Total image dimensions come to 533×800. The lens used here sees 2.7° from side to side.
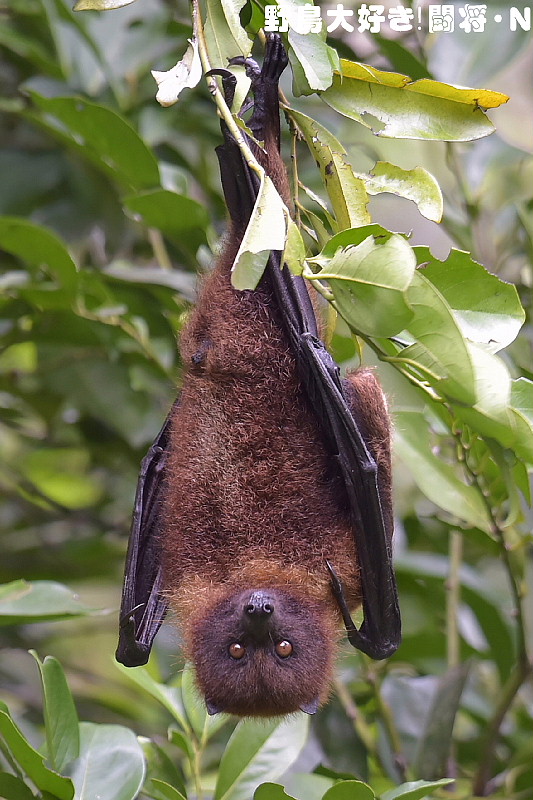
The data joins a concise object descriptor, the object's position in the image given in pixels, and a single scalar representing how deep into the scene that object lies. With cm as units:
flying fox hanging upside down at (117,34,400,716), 455
